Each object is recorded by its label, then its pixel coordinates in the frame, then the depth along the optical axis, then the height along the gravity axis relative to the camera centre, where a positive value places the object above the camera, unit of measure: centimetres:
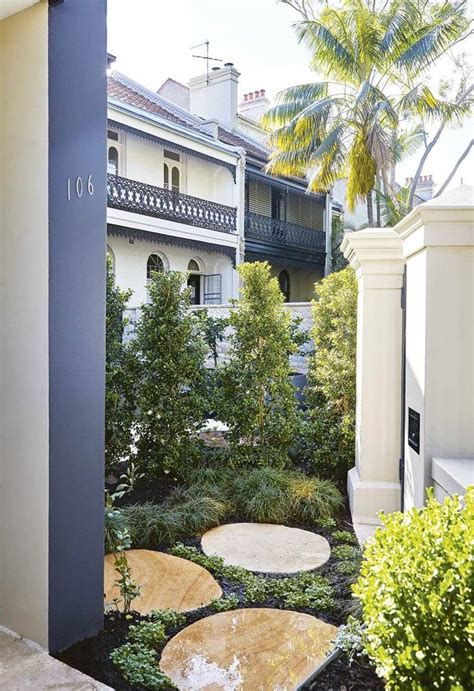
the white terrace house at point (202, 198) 1488 +425
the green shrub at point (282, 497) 458 -134
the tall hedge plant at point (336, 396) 545 -60
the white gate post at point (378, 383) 457 -39
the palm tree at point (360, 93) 1399 +650
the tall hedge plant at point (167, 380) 541 -45
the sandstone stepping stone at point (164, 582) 316 -147
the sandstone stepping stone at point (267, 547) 375 -149
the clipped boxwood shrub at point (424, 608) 146 -72
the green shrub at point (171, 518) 404 -137
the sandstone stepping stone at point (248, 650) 246 -148
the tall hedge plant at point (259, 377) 564 -42
